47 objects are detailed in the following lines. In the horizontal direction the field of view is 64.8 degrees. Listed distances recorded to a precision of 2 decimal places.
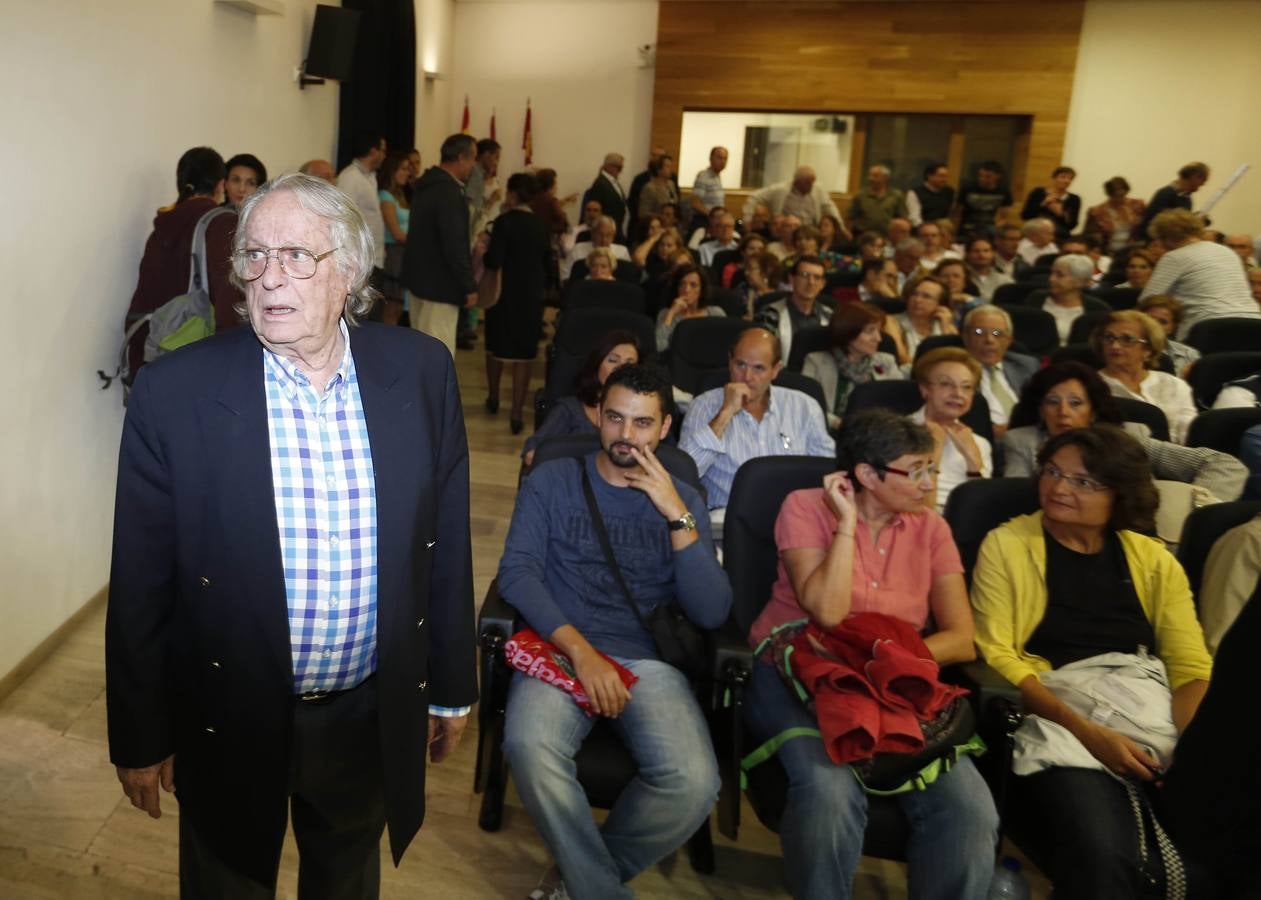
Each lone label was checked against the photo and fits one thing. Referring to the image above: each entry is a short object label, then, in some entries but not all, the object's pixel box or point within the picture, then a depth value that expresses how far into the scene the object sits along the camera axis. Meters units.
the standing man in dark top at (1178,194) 8.37
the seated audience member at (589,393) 3.48
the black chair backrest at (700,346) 4.83
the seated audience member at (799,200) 9.55
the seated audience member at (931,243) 7.43
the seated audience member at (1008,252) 8.12
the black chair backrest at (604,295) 5.65
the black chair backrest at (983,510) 2.70
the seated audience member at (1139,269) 6.98
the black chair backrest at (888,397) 3.85
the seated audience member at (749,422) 3.49
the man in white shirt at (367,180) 6.36
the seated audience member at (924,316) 5.28
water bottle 2.33
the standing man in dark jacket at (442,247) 5.80
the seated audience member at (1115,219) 9.26
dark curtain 7.48
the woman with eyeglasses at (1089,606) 2.26
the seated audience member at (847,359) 4.50
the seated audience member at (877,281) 6.43
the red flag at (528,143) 11.93
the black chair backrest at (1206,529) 2.66
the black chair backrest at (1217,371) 4.34
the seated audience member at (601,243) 7.32
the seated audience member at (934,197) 10.36
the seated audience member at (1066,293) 5.84
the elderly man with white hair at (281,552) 1.47
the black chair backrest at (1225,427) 3.53
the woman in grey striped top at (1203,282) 5.56
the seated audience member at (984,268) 7.35
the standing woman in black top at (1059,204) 10.09
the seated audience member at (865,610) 2.05
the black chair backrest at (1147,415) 3.63
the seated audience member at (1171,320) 4.84
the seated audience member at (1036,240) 8.34
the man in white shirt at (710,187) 10.14
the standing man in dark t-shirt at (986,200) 10.68
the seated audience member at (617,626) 2.14
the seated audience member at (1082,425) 3.27
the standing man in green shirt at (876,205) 9.78
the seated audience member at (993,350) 4.32
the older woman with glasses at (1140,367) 4.04
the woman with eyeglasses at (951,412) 3.50
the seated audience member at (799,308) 5.25
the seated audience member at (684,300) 5.56
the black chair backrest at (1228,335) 5.19
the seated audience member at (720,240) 8.05
